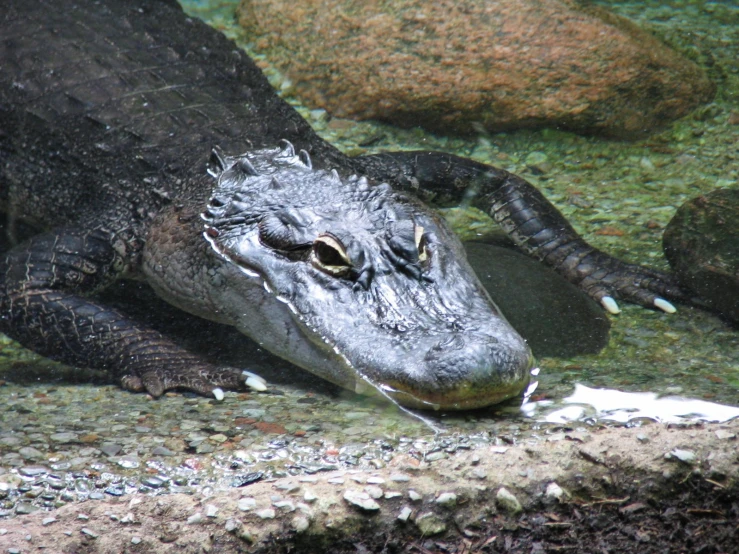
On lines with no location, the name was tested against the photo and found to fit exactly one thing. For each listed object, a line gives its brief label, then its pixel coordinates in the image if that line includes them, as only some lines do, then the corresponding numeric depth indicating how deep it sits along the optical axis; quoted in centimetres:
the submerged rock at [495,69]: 942
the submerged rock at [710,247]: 624
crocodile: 536
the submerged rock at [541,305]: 605
